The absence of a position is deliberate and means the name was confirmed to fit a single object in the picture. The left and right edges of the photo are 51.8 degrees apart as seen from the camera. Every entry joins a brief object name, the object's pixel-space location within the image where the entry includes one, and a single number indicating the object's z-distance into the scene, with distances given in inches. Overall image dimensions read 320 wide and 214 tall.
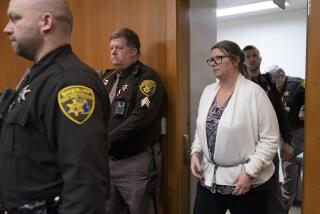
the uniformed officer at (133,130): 80.5
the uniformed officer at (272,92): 101.4
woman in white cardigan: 67.7
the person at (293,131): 128.7
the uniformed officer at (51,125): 37.6
